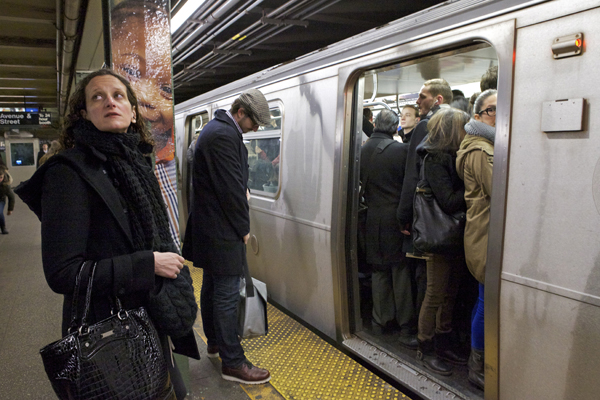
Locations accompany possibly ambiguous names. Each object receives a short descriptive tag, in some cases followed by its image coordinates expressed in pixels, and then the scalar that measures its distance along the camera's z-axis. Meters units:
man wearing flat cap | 2.54
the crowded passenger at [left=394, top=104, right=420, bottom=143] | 3.61
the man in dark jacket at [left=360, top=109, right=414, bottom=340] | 3.14
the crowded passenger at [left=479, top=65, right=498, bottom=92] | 2.81
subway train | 1.65
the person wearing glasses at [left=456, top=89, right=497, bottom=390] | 2.24
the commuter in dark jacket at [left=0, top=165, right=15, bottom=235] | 7.59
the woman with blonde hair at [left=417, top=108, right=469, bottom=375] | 2.55
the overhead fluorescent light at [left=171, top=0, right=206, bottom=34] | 3.81
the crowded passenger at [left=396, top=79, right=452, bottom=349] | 2.83
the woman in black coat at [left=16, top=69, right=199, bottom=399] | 1.28
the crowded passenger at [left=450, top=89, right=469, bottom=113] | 3.31
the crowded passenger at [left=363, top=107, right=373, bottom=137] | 4.08
